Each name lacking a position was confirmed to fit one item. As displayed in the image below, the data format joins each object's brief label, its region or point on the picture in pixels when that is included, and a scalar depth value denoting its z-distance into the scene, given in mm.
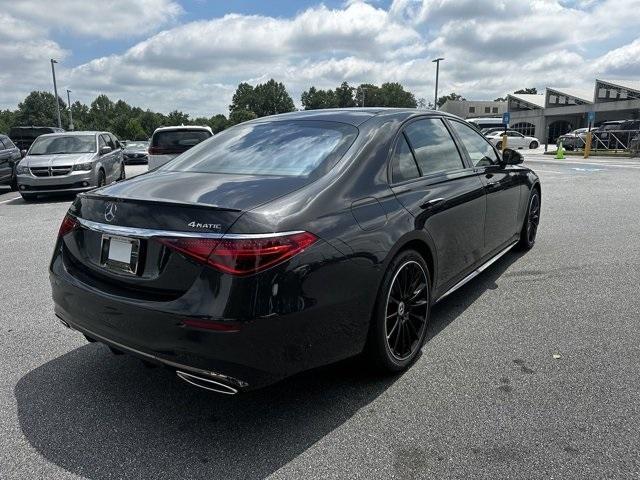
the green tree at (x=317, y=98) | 125206
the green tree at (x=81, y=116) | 112662
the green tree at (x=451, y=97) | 147125
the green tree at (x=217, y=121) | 121238
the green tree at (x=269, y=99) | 133625
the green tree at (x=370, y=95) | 118262
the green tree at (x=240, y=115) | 112962
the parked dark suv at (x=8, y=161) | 13539
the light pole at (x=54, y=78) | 43497
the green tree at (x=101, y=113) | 115562
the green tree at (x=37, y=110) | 113562
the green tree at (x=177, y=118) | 112412
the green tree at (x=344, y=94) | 119212
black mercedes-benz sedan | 2289
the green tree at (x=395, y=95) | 125625
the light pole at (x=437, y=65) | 45719
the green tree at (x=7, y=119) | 110875
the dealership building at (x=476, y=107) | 100438
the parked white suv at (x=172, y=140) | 12953
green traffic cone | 27128
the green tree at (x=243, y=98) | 134625
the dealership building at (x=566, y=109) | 58406
